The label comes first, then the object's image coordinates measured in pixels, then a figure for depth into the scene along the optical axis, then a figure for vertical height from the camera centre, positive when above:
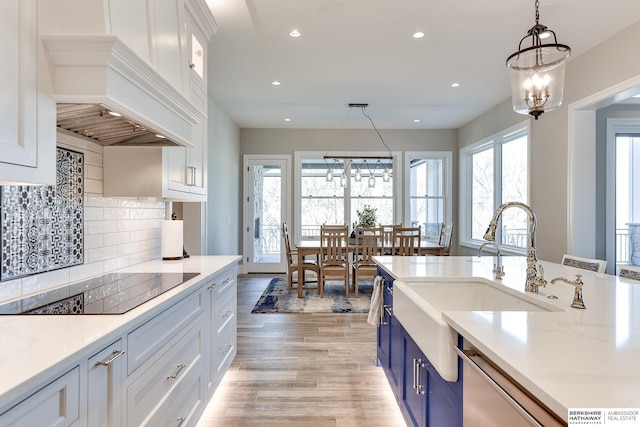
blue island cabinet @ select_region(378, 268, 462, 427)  1.19 -0.76
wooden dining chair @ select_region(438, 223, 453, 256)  5.28 -0.38
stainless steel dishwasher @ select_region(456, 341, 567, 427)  0.68 -0.43
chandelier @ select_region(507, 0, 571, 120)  1.72 +0.72
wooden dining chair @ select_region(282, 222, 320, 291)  4.96 -0.78
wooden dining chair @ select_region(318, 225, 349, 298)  4.80 -0.60
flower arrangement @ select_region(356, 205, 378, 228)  5.36 -0.10
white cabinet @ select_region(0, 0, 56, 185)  1.02 +0.36
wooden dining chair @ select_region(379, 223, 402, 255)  4.81 -0.44
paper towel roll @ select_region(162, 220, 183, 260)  2.47 -0.18
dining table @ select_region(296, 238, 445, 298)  4.89 -0.53
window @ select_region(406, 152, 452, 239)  6.68 +0.47
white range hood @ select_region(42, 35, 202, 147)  1.21 +0.49
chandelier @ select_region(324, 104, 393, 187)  6.04 +1.00
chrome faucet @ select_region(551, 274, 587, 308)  1.18 -0.29
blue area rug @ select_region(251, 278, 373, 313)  4.23 -1.19
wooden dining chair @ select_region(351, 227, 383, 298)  4.78 -0.56
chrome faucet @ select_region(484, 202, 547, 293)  1.47 -0.16
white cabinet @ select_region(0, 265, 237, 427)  0.85 -0.56
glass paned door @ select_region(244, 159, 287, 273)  6.58 -0.02
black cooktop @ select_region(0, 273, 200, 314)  1.25 -0.35
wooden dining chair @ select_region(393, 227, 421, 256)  4.70 -0.41
